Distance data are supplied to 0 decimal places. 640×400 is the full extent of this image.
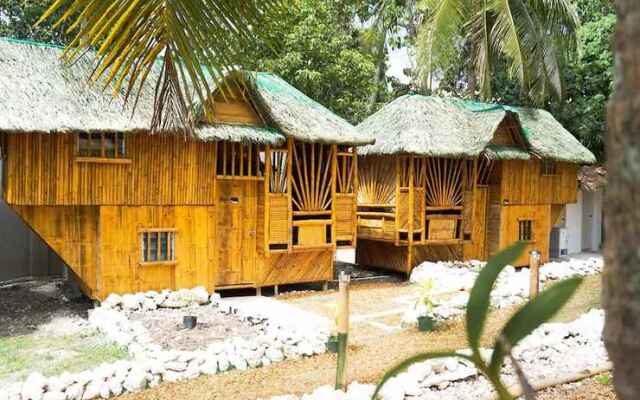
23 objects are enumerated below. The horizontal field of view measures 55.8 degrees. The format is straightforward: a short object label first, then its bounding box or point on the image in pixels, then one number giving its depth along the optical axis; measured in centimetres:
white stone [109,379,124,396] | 589
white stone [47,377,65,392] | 572
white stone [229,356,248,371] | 669
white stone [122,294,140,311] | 930
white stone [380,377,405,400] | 524
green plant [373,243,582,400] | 90
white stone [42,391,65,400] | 556
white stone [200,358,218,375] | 648
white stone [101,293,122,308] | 929
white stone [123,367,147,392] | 600
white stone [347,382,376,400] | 519
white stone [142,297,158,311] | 938
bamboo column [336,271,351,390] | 553
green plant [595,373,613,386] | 547
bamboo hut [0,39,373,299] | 900
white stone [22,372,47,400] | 554
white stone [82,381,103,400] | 577
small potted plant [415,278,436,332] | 847
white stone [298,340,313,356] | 724
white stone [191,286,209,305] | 986
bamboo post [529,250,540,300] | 917
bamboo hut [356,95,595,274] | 1316
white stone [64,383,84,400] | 571
